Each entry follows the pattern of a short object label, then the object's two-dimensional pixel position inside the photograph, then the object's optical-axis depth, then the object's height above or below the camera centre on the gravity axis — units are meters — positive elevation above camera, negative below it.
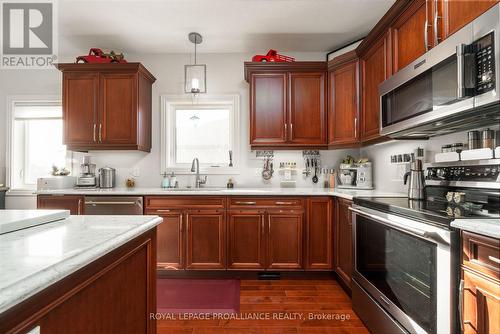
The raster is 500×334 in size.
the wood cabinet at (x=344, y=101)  2.82 +0.74
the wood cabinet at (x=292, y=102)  3.11 +0.78
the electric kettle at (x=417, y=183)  1.91 -0.09
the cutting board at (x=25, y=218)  0.90 -0.17
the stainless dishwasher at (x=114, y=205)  2.81 -0.36
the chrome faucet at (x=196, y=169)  3.33 +0.02
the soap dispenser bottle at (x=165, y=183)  3.31 -0.15
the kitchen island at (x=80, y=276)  0.54 -0.28
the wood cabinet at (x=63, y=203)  2.84 -0.34
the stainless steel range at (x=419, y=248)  1.21 -0.43
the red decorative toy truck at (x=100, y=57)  3.11 +1.30
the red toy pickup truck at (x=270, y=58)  3.11 +1.29
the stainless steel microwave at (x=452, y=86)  1.21 +0.46
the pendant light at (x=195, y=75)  2.98 +1.13
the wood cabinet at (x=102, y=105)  3.08 +0.73
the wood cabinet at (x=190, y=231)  2.80 -0.63
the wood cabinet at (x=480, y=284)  0.97 -0.43
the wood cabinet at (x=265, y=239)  2.80 -0.71
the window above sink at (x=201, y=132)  3.47 +0.49
